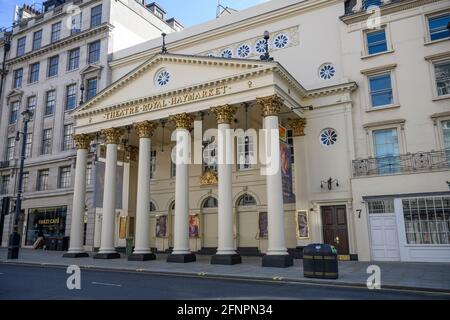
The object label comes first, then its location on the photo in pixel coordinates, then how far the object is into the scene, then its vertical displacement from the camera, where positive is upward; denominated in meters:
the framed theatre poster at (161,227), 26.71 +0.86
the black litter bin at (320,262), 12.95 -0.85
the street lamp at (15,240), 21.61 +0.10
